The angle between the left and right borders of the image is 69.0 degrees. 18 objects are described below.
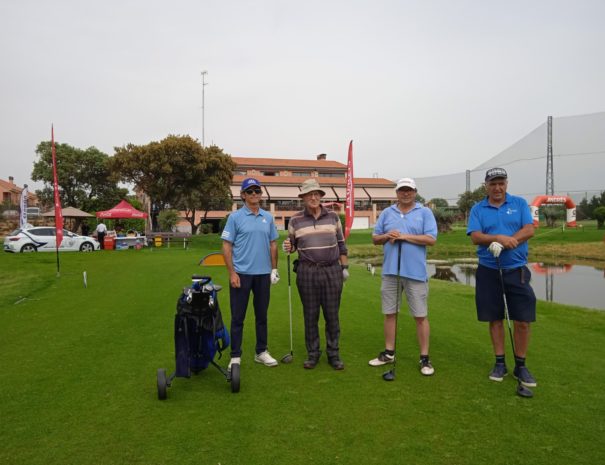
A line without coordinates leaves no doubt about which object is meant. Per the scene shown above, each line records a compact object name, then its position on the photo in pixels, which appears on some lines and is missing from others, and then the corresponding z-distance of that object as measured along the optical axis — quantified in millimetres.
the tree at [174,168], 30531
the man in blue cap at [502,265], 4168
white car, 21328
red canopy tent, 25358
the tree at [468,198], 60000
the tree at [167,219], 42812
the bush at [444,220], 39844
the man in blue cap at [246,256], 4637
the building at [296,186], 60094
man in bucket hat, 4715
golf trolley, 4012
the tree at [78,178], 44000
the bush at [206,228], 52219
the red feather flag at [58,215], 12312
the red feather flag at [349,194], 11143
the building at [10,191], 60844
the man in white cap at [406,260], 4555
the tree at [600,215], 34219
